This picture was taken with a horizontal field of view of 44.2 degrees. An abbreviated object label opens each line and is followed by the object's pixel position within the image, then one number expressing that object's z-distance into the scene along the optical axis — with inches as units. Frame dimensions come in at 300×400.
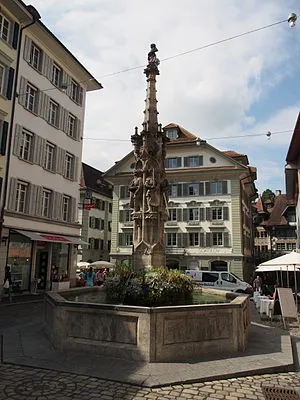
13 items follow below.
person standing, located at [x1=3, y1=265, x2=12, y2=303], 730.8
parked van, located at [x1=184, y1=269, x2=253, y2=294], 1021.8
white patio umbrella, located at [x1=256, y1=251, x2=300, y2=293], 632.4
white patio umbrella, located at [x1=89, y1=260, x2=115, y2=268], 1190.3
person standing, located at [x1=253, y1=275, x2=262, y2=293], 983.1
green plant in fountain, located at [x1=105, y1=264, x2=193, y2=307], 335.0
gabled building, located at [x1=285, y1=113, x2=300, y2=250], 788.1
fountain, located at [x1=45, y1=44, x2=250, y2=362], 285.7
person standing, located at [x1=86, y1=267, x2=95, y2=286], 1095.8
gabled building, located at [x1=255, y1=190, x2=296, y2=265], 2097.7
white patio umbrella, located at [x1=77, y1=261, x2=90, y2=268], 1279.0
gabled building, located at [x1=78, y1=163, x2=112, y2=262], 1790.1
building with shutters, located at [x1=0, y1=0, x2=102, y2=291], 847.7
